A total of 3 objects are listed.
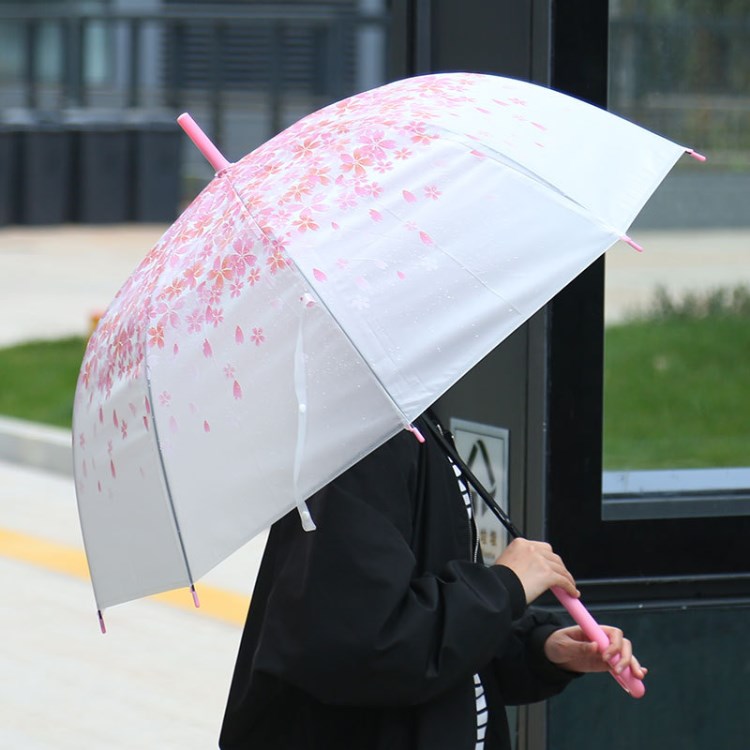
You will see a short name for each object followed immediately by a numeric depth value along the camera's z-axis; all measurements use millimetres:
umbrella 4262
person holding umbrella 4176
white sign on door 7148
